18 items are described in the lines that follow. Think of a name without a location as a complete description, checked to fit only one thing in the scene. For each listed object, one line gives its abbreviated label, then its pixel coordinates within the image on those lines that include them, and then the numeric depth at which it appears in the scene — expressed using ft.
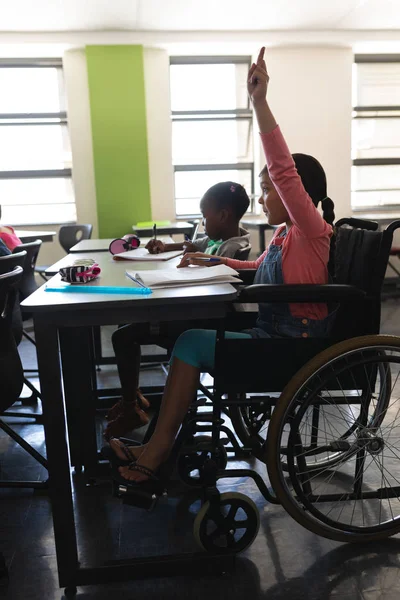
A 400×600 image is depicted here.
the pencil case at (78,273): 4.45
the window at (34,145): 18.67
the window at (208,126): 19.30
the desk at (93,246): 8.12
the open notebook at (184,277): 4.12
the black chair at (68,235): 16.10
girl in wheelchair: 4.34
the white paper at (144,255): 6.42
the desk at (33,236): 12.04
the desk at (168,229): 14.44
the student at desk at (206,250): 6.36
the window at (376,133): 19.83
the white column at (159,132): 18.13
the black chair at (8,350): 4.75
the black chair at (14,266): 5.67
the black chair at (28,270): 8.18
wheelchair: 4.00
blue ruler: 3.92
